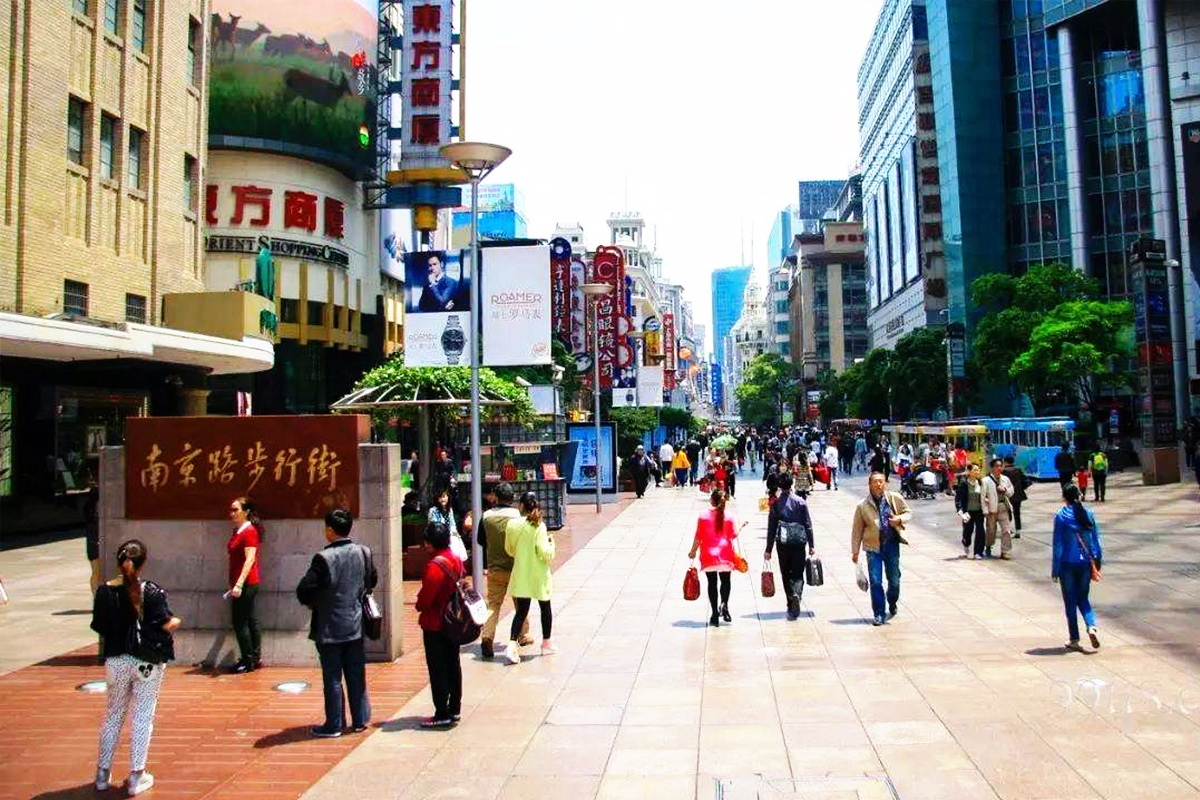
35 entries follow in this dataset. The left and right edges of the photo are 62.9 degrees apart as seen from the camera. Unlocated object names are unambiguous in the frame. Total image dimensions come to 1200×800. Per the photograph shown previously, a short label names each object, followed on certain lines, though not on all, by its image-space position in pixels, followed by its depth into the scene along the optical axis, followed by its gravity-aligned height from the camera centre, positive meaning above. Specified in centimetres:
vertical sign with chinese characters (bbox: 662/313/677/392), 7466 +798
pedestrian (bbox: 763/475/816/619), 1157 -112
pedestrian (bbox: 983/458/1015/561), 1581 -110
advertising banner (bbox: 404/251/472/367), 1331 +192
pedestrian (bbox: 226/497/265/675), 923 -113
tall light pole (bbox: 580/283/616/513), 2699 +416
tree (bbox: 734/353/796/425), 12119 +691
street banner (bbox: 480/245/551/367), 1300 +194
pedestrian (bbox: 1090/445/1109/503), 2555 -98
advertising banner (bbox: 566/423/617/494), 3014 -37
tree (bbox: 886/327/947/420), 6144 +434
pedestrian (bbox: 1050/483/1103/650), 933 -115
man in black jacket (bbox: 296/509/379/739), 726 -123
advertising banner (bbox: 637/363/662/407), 4088 +255
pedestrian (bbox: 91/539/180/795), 620 -123
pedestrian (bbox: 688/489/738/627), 1112 -113
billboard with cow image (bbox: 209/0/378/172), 4262 +1703
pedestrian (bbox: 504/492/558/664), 979 -111
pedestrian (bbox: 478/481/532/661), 996 -111
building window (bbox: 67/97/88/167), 2355 +804
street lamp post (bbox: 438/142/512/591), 1170 +250
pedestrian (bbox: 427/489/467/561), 1273 -77
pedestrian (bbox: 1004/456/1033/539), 1750 -83
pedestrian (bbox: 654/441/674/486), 4081 -54
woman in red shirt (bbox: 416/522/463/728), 742 -151
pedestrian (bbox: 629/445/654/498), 3269 -77
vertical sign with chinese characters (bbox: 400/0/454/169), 4638 +1817
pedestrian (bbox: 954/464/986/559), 1634 -122
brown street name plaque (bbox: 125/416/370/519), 962 -8
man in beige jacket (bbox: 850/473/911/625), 1106 -107
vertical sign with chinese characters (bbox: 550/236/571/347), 4569 +709
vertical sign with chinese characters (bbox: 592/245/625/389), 3300 +636
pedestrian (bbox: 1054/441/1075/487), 2225 -64
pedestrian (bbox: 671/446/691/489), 3834 -85
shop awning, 1800 +252
